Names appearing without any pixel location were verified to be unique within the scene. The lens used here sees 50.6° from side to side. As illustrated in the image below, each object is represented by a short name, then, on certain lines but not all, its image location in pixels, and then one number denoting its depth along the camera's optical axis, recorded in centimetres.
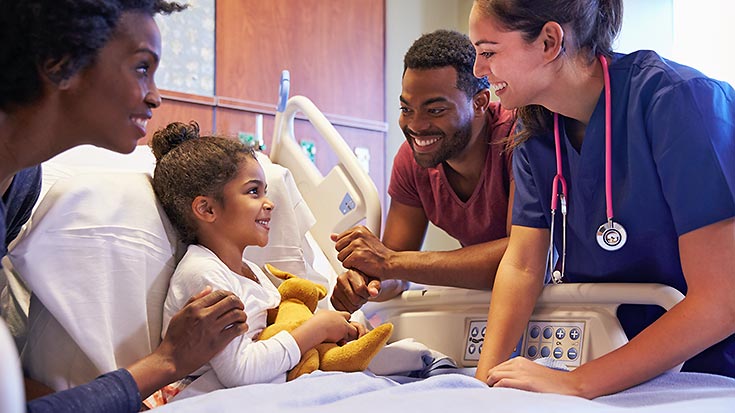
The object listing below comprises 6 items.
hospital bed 121
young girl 152
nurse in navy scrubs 133
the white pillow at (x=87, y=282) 140
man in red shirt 201
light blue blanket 113
